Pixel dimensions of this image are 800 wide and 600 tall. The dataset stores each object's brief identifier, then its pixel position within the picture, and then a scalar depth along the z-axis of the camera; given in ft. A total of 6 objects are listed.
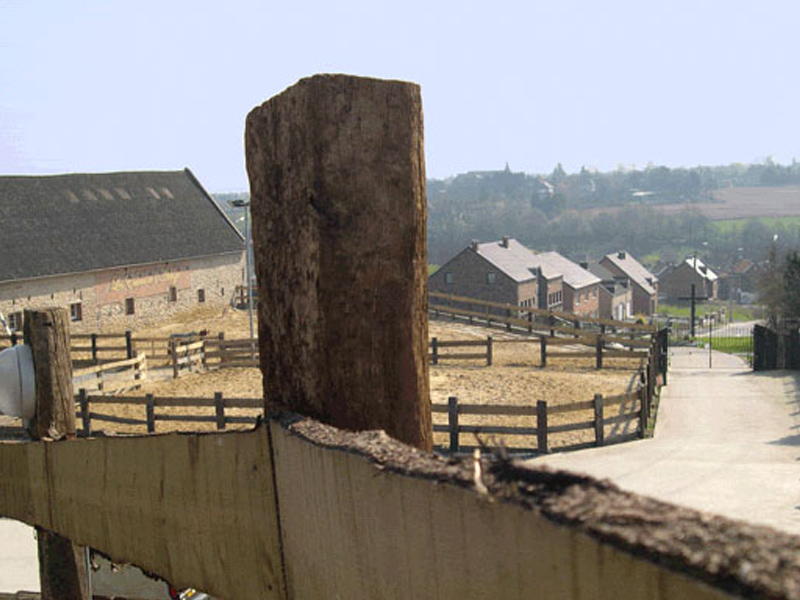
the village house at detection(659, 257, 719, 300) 330.75
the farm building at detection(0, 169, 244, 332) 110.32
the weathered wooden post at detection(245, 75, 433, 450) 5.81
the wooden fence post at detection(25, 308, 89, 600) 13.09
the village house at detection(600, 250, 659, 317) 306.55
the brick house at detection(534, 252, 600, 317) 225.97
